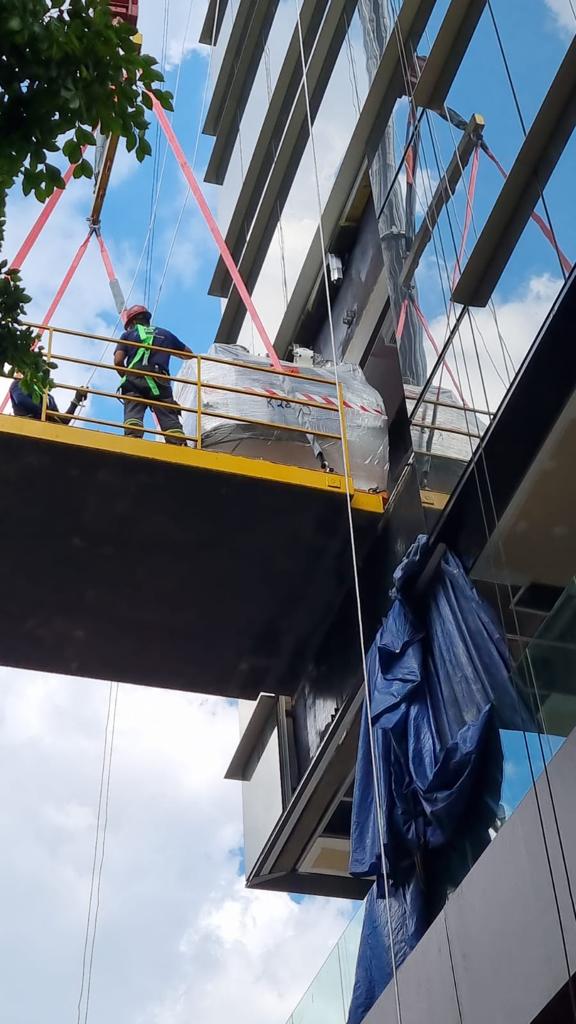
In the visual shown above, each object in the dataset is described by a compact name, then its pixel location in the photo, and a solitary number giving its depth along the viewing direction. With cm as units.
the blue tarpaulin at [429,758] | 639
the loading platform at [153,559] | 841
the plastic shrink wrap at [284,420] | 916
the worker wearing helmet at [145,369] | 941
